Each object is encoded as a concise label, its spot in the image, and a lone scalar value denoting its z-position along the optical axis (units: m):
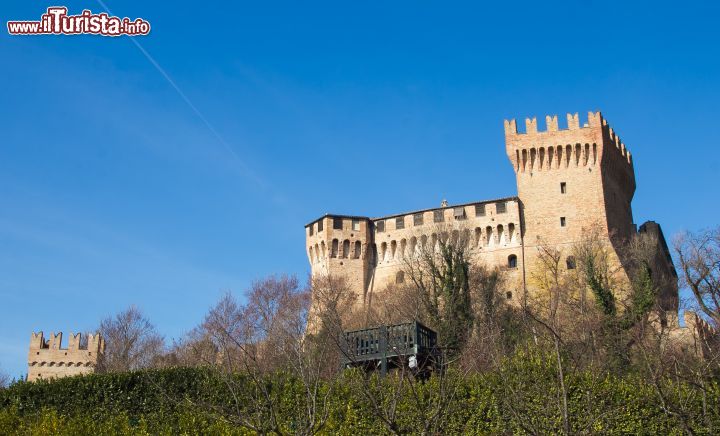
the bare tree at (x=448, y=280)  33.41
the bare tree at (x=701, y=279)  32.17
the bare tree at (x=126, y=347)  46.53
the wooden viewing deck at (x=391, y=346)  21.83
